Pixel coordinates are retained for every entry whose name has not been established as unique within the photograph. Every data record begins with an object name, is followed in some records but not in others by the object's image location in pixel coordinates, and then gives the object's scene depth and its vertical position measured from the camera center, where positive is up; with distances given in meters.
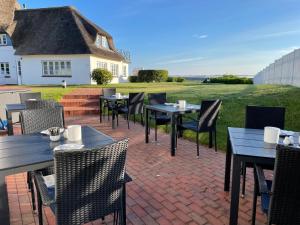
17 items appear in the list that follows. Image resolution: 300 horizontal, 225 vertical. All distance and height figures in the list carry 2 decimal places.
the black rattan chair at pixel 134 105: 6.35 -0.60
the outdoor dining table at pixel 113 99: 6.59 -0.45
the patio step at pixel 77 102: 9.09 -0.77
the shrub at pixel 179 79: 26.74 +0.56
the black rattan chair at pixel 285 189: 1.46 -0.72
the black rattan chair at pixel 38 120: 2.69 -0.45
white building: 17.94 +2.97
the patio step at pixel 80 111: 8.57 -1.04
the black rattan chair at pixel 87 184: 1.43 -0.68
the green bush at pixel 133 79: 25.79 +0.52
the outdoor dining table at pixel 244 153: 1.87 -0.58
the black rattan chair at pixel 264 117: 2.98 -0.43
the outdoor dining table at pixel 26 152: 1.64 -0.57
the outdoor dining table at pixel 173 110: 4.24 -0.52
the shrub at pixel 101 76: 15.94 +0.53
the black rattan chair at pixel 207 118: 4.25 -0.66
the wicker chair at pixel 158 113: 5.32 -0.74
